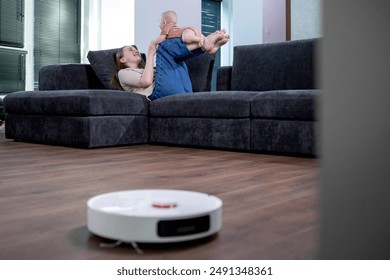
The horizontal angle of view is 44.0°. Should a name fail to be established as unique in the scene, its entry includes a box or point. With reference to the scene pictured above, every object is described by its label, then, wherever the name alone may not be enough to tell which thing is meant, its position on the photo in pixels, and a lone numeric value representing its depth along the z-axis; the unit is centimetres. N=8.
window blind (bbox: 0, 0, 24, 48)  536
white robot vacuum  96
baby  355
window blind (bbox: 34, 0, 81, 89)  582
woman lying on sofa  364
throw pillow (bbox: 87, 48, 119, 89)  391
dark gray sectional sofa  302
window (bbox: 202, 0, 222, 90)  734
